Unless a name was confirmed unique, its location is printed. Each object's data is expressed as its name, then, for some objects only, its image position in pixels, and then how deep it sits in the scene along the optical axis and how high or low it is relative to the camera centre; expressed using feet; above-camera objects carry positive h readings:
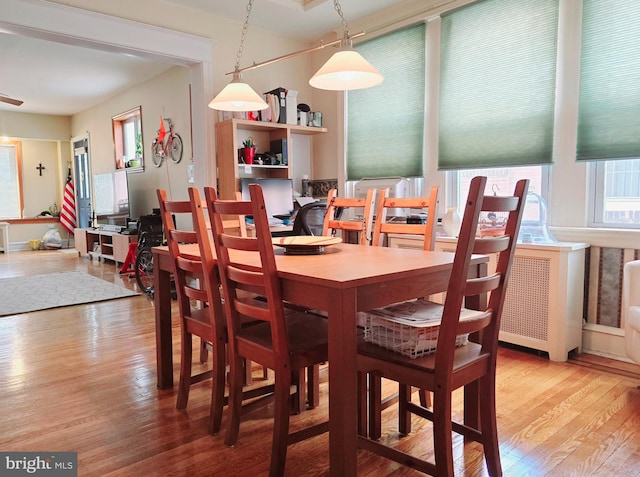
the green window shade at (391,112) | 12.83 +2.36
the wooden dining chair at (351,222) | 8.48 -0.44
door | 28.89 +1.02
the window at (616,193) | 9.25 -0.03
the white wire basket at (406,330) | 4.99 -1.50
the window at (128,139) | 23.01 +2.94
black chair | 11.32 -0.61
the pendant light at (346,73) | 6.94 +1.88
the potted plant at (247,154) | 13.82 +1.21
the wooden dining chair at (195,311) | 6.26 -1.67
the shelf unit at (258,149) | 13.39 +1.42
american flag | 30.68 -0.80
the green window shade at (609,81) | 8.84 +2.14
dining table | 4.60 -1.05
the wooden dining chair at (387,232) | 6.25 -0.65
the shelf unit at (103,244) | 21.58 -2.45
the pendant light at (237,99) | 8.99 +1.86
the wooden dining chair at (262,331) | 5.13 -1.73
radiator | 9.18 -2.15
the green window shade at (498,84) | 10.14 +2.53
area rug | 14.53 -3.31
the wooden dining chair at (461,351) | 4.49 -1.71
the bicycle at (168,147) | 19.35 +2.09
